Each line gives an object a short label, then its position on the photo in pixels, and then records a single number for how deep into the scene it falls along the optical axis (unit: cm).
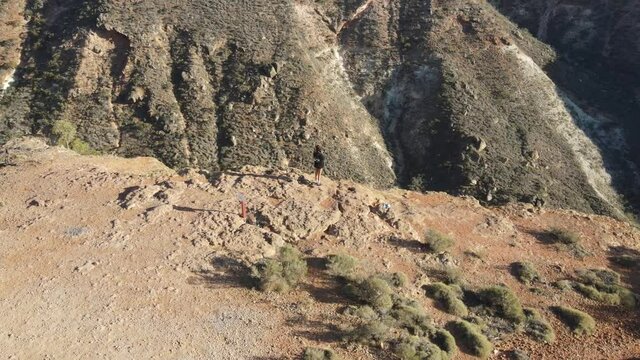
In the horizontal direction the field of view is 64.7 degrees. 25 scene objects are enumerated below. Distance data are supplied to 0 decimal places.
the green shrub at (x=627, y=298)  1838
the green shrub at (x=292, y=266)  1667
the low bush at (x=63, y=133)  2896
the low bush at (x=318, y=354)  1390
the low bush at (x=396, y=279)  1775
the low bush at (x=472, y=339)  1544
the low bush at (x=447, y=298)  1712
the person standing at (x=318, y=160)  2186
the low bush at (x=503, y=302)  1708
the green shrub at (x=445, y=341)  1525
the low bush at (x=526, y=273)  1938
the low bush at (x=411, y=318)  1569
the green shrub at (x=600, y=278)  1930
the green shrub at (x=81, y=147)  2854
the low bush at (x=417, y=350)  1439
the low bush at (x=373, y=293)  1630
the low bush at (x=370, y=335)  1482
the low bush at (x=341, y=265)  1750
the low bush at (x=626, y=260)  2123
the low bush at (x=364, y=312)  1576
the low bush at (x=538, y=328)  1642
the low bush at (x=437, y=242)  1991
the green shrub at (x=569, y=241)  2150
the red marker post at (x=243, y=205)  1950
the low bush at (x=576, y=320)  1698
